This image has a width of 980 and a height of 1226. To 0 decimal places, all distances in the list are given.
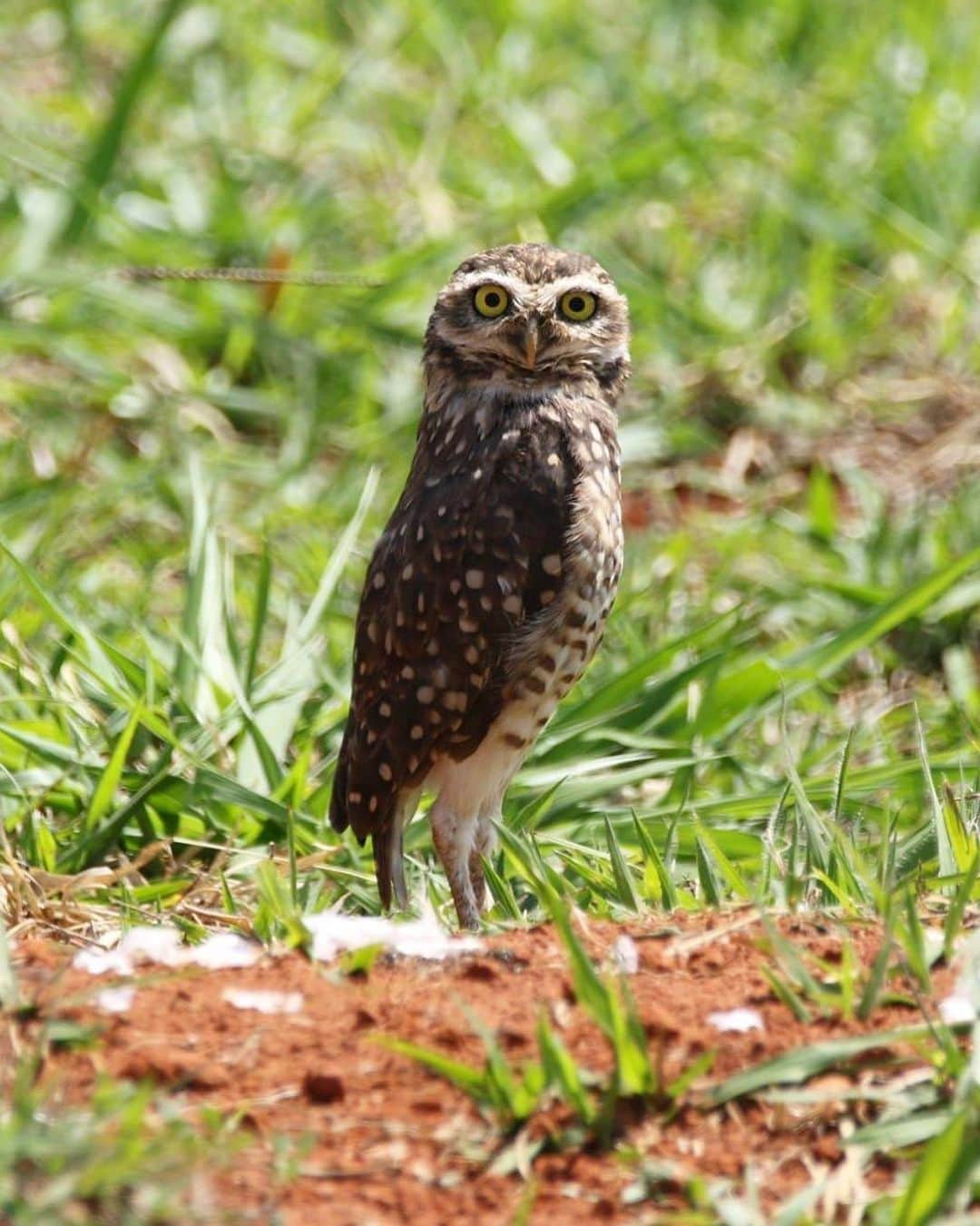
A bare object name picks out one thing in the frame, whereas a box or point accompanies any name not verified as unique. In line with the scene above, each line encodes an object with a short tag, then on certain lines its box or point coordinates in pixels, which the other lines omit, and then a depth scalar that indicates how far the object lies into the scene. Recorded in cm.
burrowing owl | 811
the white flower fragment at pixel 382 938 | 628
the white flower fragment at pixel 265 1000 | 582
